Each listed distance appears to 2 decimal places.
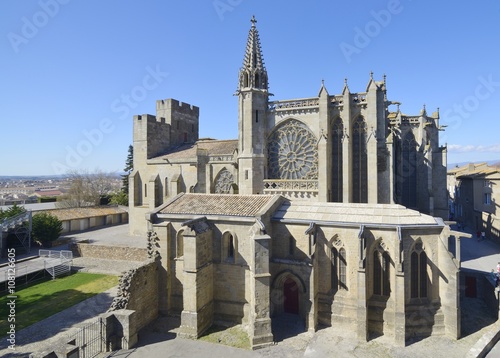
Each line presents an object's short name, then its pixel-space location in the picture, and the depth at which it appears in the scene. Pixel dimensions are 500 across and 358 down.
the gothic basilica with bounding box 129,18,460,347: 14.74
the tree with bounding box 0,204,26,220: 30.20
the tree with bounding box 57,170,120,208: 51.25
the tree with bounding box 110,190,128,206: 49.22
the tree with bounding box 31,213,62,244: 30.84
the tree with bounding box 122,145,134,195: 52.95
